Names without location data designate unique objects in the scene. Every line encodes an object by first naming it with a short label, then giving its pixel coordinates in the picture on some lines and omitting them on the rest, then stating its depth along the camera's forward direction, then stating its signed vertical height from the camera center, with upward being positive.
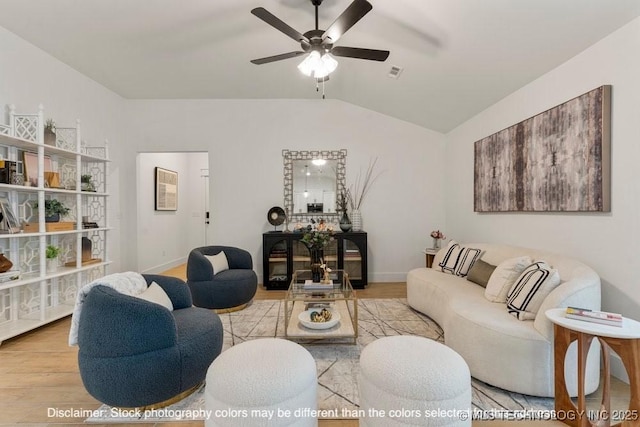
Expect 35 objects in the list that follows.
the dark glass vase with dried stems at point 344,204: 4.73 +0.09
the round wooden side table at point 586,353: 1.45 -0.79
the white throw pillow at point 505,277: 2.42 -0.57
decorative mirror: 4.96 +0.50
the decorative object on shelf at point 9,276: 2.66 -0.60
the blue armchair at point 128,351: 1.67 -0.82
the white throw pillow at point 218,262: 3.58 -0.65
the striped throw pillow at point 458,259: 3.33 -0.59
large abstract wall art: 2.20 +0.45
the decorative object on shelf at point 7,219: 2.68 -0.08
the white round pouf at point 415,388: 1.28 -0.81
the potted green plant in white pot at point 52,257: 3.09 -0.50
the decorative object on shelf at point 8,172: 2.65 +0.35
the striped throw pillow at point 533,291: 2.05 -0.59
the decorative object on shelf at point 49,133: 3.14 +0.83
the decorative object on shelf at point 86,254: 3.56 -0.54
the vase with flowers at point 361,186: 4.99 +0.40
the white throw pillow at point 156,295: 2.06 -0.61
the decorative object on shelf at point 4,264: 2.63 -0.49
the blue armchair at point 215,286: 3.33 -0.88
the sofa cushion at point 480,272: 2.92 -0.65
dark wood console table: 4.59 -0.74
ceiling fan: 2.10 +1.35
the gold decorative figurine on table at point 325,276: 2.94 -0.70
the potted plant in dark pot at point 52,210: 3.15 +0.00
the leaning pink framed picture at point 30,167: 2.98 +0.44
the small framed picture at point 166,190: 5.60 +0.40
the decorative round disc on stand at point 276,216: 4.86 -0.11
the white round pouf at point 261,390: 1.27 -0.81
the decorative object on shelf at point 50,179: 3.15 +0.33
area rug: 1.78 -1.22
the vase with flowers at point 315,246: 3.12 -0.41
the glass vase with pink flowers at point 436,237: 4.40 -0.42
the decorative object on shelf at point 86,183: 3.61 +0.33
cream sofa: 1.87 -0.89
